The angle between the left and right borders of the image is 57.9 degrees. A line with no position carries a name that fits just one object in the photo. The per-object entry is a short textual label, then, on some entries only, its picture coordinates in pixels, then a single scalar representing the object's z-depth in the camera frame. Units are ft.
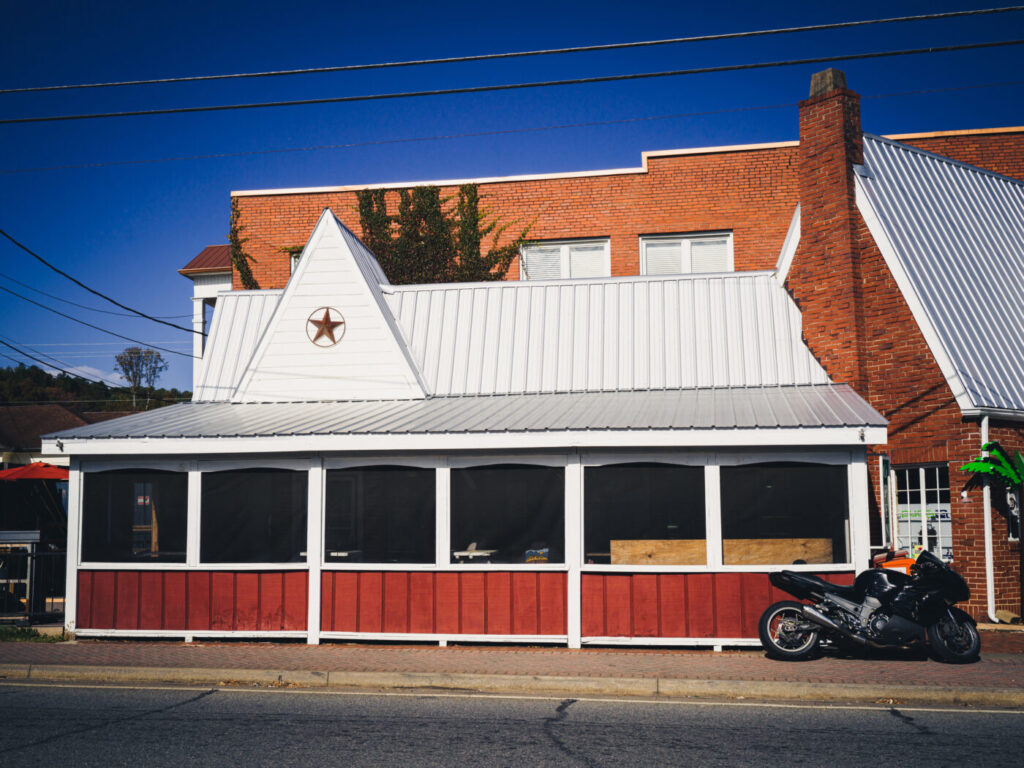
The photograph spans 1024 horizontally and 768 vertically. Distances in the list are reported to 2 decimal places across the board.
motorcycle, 35.22
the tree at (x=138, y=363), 284.61
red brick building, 44.45
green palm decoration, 43.14
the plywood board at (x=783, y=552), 40.52
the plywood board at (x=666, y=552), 40.50
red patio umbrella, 63.20
